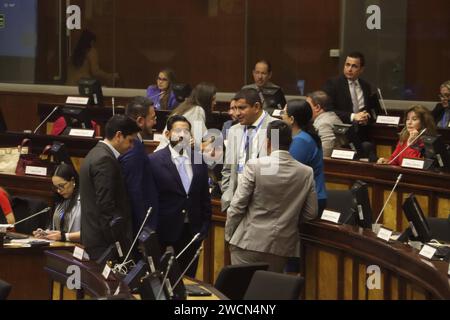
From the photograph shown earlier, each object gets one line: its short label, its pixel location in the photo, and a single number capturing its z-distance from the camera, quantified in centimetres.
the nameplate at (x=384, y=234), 1157
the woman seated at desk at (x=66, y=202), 1405
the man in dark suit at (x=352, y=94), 1880
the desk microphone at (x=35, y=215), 1480
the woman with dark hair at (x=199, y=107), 1747
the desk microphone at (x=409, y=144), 1631
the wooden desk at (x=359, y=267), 1036
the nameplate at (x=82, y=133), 1872
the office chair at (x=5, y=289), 990
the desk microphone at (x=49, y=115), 2042
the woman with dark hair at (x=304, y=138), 1251
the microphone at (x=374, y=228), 1302
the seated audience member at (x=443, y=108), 1939
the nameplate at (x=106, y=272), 1062
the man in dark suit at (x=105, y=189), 1178
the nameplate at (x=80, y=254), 1153
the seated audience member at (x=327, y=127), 1742
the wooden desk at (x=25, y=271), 1280
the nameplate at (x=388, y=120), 1861
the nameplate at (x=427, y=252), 1074
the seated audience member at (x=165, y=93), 2128
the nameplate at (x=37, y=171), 1704
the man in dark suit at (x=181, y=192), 1294
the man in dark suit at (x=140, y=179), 1232
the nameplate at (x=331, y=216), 1243
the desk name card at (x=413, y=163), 1563
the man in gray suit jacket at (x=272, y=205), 1182
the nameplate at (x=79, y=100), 2111
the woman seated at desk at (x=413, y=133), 1644
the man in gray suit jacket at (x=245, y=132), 1297
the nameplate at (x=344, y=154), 1691
